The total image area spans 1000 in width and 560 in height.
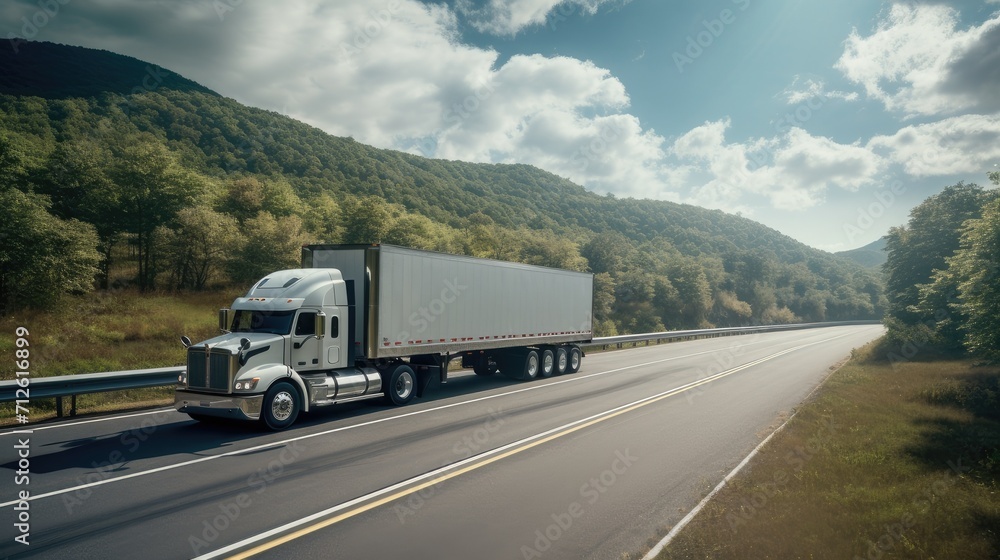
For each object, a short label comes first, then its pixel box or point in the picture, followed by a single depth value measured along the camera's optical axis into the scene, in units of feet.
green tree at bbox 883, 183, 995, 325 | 135.23
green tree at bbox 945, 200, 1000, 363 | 54.29
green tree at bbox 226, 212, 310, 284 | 125.90
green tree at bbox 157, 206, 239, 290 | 126.82
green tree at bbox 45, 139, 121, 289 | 133.90
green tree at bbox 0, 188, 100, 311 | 86.63
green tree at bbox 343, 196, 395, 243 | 175.14
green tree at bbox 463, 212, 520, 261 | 215.16
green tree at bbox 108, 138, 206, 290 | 135.85
